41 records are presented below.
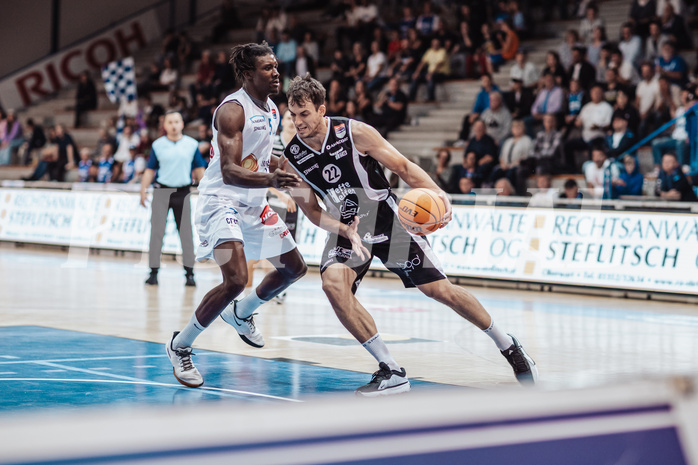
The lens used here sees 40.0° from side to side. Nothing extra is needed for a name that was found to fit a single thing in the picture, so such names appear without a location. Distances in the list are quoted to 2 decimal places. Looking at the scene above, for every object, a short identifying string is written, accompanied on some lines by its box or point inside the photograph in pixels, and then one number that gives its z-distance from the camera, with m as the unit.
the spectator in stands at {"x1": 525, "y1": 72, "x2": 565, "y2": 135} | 16.69
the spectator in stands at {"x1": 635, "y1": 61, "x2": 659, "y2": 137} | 15.41
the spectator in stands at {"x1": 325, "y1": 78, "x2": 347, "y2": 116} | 19.34
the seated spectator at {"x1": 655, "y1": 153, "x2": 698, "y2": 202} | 13.53
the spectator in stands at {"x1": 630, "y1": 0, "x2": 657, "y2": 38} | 17.00
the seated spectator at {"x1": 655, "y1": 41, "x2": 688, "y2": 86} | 15.67
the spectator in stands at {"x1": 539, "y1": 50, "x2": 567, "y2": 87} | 16.91
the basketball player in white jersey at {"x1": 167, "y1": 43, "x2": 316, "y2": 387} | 6.11
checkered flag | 25.95
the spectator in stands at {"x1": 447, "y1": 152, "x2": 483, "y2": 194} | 16.27
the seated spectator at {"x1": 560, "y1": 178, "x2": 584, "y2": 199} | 14.41
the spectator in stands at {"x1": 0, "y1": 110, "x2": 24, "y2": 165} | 26.95
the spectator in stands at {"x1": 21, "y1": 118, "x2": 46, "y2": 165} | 26.47
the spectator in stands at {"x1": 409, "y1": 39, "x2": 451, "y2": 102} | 20.08
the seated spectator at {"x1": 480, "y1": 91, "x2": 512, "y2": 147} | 17.27
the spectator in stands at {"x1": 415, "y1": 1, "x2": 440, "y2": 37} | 20.92
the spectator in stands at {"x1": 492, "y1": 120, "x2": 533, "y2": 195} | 15.56
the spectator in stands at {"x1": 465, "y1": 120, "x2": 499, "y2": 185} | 16.38
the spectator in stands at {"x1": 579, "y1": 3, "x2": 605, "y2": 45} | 17.72
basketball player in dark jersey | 5.82
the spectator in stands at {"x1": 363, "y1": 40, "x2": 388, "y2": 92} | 20.56
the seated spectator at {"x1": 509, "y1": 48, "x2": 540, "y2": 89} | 18.27
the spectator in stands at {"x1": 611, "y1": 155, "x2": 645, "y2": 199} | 14.38
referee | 12.75
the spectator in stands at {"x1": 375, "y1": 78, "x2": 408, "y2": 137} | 19.42
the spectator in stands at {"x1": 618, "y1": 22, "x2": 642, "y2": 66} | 16.73
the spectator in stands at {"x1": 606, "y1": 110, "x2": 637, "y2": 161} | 15.15
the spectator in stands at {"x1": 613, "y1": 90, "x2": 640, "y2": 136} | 15.34
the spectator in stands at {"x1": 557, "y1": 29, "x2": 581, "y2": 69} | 17.41
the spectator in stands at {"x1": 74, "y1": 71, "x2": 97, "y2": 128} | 27.33
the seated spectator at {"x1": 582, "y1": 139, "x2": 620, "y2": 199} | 14.54
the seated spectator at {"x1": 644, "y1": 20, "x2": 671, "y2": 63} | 16.36
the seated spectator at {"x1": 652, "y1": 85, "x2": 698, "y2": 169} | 14.52
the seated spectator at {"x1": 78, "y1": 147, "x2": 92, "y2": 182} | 22.80
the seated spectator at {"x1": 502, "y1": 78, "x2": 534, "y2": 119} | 17.47
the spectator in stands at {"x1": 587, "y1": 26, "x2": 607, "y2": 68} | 17.15
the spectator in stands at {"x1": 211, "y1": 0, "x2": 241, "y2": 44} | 27.64
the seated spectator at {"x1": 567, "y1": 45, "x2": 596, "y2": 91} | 16.81
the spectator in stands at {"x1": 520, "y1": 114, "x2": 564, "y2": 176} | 16.02
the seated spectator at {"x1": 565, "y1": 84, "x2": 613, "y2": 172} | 15.93
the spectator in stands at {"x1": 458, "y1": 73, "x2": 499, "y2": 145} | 17.81
